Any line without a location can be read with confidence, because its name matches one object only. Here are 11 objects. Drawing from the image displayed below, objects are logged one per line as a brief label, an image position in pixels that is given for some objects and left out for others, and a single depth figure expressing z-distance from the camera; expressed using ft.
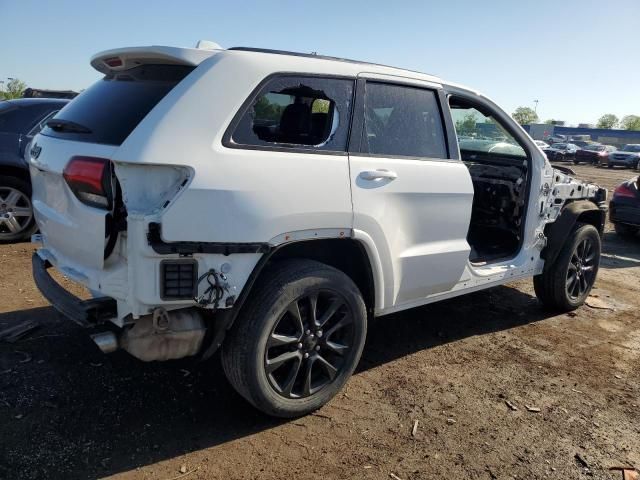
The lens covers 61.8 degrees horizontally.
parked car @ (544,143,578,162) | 124.36
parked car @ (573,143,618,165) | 116.57
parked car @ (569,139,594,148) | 134.51
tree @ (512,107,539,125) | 363.35
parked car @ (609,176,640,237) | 29.19
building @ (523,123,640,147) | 224.94
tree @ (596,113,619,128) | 377.91
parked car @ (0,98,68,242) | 20.22
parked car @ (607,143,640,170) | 107.04
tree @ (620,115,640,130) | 363.56
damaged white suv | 8.19
